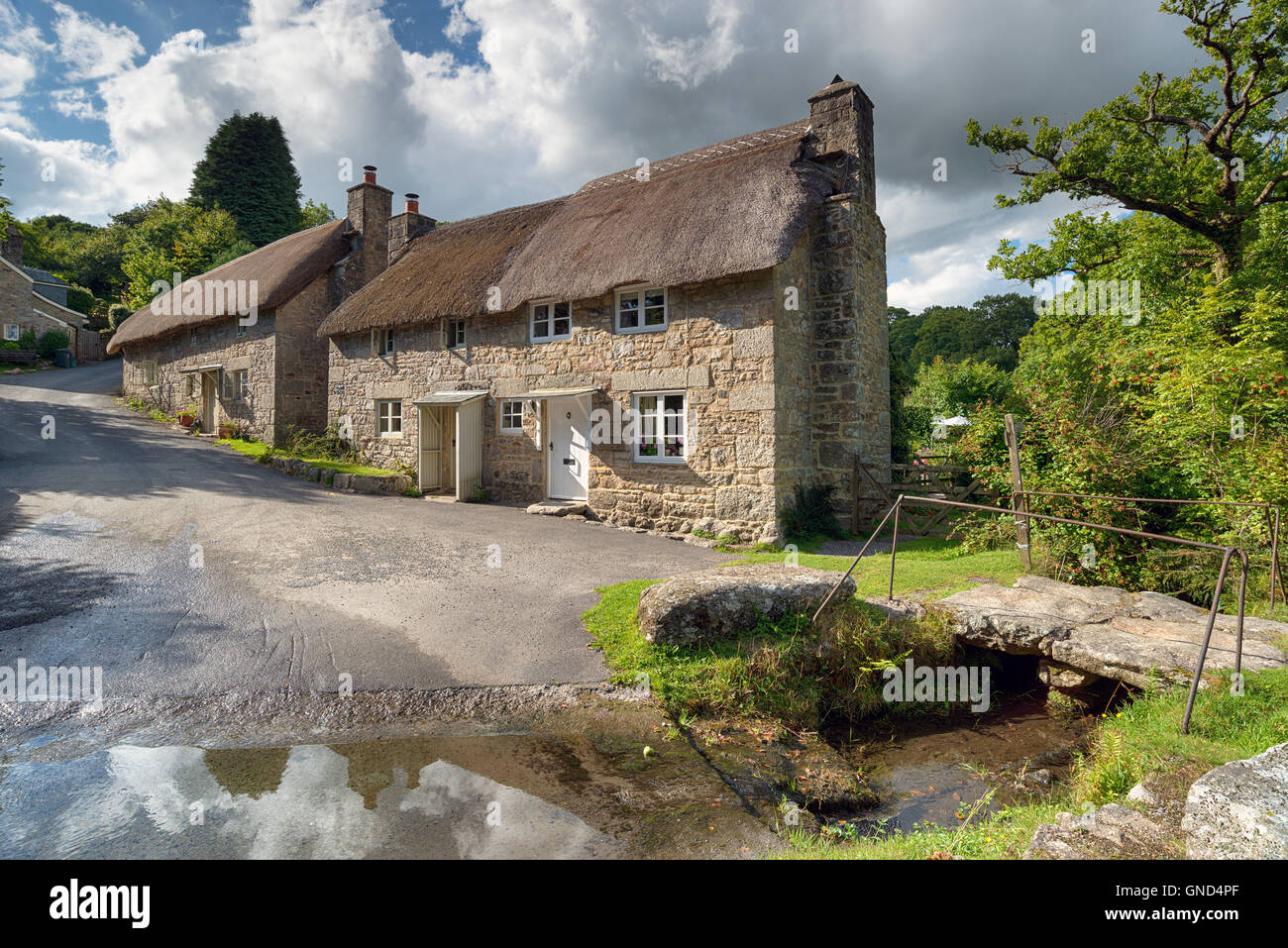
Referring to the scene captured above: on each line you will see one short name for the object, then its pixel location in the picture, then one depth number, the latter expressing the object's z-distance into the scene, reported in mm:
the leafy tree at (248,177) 37562
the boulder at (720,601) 5883
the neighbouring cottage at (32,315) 32562
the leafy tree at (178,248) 33062
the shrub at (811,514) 11367
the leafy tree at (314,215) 42497
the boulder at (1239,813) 2697
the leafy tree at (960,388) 24484
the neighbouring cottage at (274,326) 18734
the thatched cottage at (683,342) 11266
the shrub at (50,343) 31078
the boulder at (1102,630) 5191
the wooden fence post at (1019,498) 8438
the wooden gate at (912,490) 11531
